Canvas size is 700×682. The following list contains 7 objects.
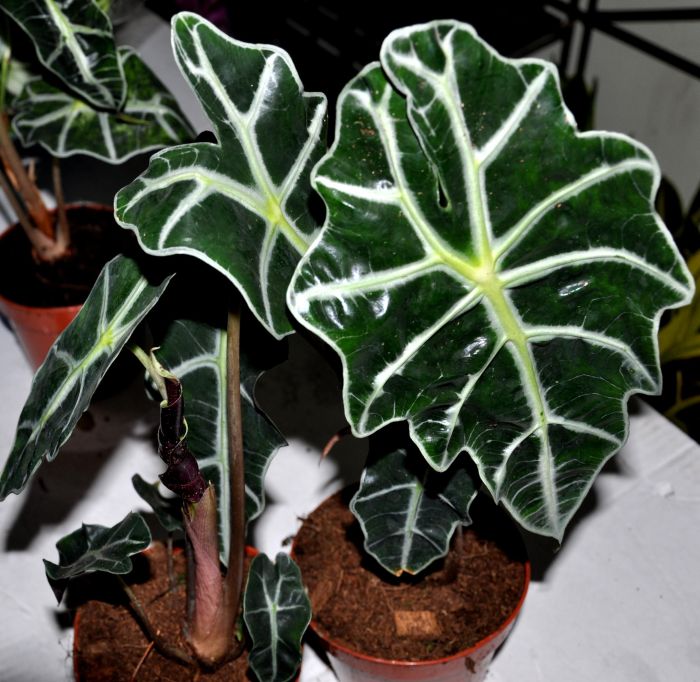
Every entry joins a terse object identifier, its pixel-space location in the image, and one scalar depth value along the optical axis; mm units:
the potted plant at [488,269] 707
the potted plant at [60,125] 1274
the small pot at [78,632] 1039
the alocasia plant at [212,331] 727
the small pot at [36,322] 1393
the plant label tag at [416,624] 1065
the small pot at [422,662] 1018
